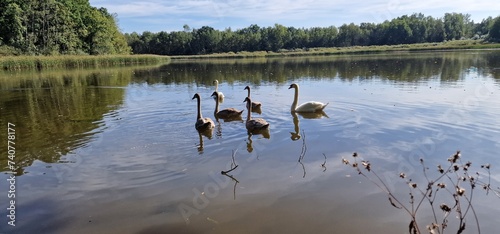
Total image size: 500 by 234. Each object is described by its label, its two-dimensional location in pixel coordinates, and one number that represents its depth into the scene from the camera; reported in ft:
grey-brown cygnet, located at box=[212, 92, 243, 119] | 42.71
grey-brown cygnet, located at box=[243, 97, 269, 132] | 34.68
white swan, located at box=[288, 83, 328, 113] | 43.78
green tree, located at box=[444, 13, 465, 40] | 435.12
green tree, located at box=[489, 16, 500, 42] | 341.00
